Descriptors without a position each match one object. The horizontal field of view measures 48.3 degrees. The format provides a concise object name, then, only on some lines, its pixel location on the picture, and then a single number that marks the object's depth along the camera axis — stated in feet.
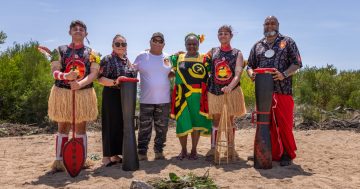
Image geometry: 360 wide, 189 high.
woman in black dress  17.13
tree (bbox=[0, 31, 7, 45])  44.63
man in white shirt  17.93
